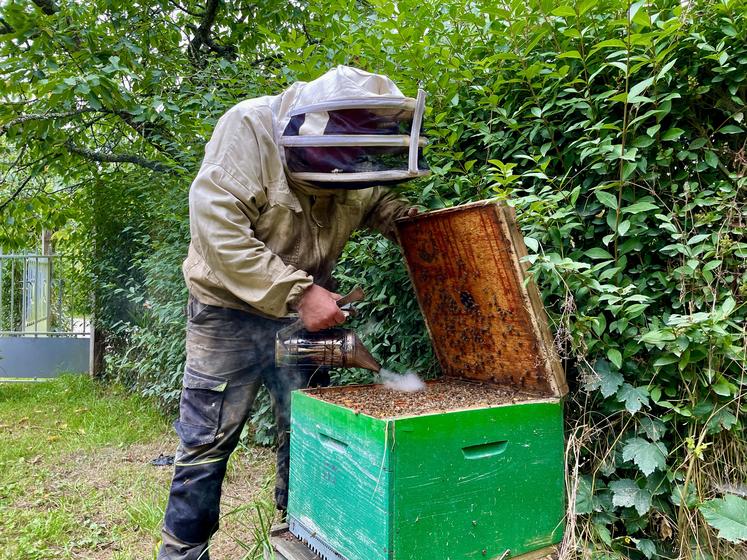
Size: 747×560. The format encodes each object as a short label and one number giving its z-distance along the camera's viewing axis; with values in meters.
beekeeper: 1.78
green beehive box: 1.38
